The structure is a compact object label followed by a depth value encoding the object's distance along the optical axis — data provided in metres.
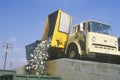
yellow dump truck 7.37
